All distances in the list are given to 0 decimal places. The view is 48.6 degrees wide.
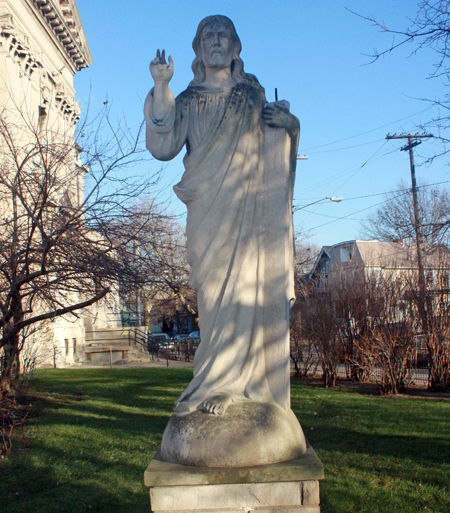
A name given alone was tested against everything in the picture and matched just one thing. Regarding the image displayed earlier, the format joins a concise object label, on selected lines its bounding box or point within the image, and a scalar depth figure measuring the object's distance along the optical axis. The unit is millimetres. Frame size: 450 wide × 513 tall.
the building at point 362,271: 13820
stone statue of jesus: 3080
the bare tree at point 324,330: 15055
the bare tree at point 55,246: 8984
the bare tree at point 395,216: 31234
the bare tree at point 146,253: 10406
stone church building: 20453
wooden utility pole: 13367
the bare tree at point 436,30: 7013
